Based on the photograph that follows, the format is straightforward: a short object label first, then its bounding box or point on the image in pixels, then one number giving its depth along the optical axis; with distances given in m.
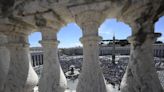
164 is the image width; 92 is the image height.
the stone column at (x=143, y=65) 0.92
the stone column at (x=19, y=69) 1.19
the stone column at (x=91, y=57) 0.95
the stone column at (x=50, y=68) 1.09
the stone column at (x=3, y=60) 1.46
